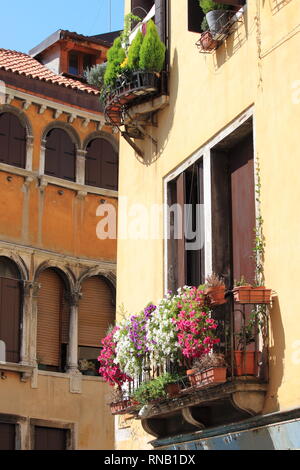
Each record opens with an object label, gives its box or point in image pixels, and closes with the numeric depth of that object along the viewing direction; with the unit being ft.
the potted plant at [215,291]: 34.27
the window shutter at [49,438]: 68.64
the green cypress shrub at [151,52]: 42.52
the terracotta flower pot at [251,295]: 32.07
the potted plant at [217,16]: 38.19
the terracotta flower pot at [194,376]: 33.47
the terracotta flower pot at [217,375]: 32.12
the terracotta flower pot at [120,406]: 40.11
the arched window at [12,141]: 71.97
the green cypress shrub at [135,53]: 43.24
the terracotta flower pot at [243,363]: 32.50
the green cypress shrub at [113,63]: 44.09
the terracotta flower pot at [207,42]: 38.65
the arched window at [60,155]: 74.59
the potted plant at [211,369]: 32.14
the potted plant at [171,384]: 36.27
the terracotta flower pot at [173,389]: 36.32
